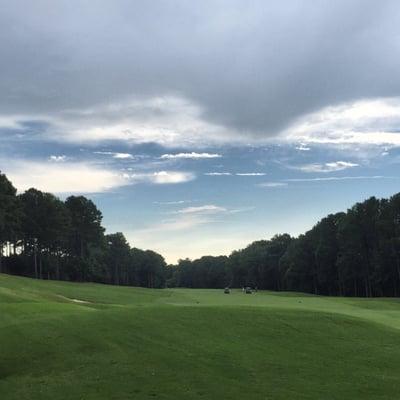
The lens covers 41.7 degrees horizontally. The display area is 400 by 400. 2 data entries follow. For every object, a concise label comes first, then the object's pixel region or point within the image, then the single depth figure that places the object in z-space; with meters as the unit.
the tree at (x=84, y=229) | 117.88
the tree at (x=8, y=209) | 83.88
